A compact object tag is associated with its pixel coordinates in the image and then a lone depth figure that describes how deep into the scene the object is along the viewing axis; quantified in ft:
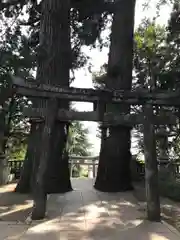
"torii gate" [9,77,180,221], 10.58
